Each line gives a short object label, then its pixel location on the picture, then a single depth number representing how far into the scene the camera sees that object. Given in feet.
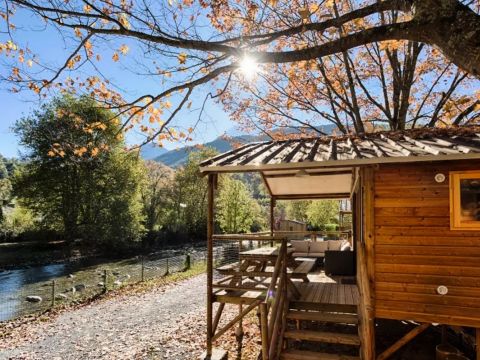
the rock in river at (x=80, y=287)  49.96
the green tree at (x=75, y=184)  92.73
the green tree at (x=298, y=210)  134.72
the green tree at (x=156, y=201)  121.32
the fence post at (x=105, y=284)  46.26
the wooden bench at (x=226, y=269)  23.35
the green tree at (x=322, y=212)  113.19
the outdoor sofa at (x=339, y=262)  30.81
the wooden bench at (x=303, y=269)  22.07
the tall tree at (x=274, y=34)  12.73
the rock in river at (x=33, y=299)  44.37
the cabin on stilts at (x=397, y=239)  16.55
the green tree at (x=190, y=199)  126.31
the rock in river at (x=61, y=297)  44.78
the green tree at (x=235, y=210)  111.34
